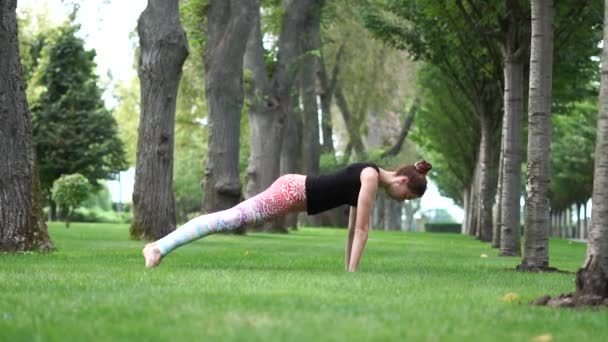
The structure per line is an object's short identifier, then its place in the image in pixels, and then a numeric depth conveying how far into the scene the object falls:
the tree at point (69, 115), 56.41
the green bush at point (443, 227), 104.49
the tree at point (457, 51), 25.23
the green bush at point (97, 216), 69.54
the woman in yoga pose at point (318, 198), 10.80
